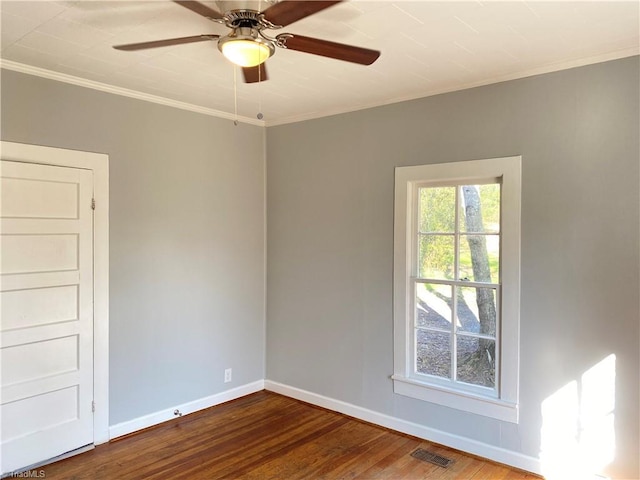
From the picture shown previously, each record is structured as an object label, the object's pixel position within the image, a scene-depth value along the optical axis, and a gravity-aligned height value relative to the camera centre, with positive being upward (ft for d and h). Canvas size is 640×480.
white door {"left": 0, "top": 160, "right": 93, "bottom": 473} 9.11 -1.54
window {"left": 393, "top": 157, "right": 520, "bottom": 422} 9.60 -1.00
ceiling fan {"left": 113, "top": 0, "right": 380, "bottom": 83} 5.41 +2.64
